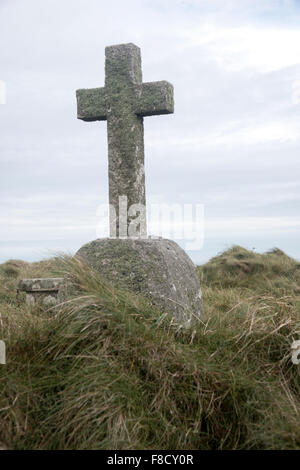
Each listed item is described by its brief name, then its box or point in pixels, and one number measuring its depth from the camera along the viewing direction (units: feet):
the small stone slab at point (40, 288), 26.30
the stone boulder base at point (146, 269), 15.99
